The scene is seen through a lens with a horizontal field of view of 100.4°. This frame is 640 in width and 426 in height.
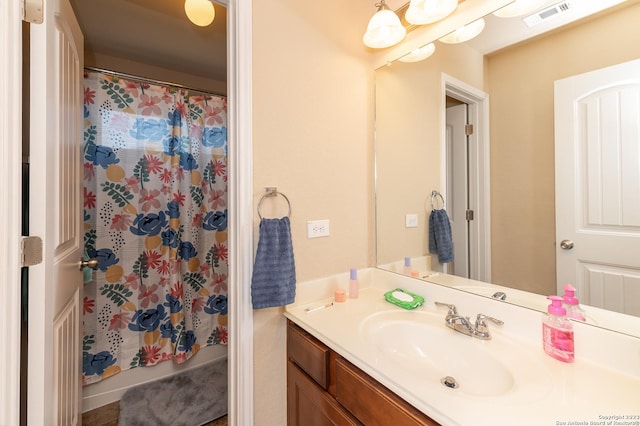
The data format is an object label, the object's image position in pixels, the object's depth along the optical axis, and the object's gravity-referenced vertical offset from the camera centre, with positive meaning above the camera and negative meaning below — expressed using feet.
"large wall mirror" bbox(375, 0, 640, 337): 2.70 +0.80
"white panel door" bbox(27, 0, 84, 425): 2.42 +0.03
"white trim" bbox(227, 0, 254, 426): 3.51 +0.10
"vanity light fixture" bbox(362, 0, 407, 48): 4.13 +2.93
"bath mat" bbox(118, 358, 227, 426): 5.27 -3.95
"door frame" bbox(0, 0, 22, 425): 2.11 +0.14
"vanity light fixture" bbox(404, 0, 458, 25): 3.58 +2.82
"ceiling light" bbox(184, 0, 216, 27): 4.00 +3.16
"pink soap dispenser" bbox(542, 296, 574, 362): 2.53 -1.18
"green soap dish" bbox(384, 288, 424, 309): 3.86 -1.27
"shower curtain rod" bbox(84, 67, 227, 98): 5.64 +3.15
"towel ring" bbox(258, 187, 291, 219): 3.68 +0.31
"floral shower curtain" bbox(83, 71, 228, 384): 5.71 -0.15
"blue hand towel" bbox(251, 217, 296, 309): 3.48 -0.70
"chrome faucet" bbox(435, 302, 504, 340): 3.04 -1.33
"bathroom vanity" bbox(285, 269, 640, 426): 1.98 -1.43
